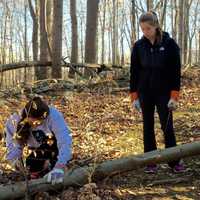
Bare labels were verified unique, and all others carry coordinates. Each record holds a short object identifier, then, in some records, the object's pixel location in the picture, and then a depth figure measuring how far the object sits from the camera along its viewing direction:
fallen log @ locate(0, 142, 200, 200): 4.27
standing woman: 4.91
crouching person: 4.21
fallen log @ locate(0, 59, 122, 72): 12.57
